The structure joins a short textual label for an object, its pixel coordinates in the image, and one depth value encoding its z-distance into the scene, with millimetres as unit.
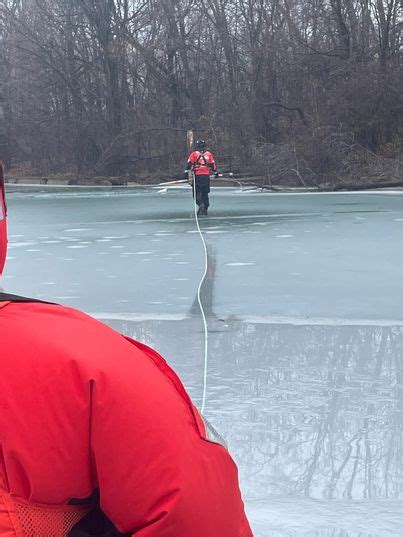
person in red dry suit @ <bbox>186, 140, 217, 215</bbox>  22172
